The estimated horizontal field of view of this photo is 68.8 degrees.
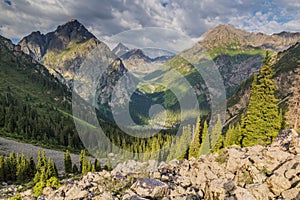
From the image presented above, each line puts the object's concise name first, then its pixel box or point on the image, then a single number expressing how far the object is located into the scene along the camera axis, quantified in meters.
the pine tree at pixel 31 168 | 52.88
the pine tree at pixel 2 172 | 48.74
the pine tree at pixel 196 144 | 71.22
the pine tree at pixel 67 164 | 61.81
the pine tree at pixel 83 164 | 55.01
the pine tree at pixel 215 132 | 72.24
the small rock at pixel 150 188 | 17.41
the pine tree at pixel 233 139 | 49.94
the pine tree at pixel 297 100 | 47.37
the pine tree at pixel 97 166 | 65.44
